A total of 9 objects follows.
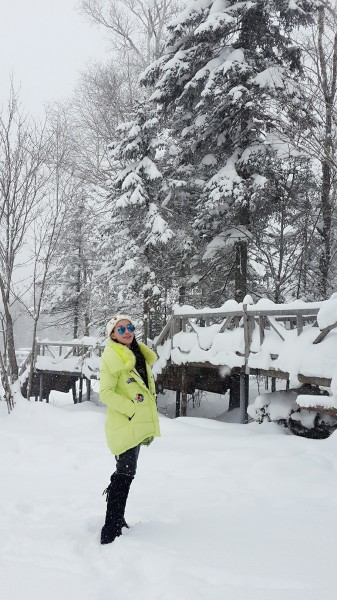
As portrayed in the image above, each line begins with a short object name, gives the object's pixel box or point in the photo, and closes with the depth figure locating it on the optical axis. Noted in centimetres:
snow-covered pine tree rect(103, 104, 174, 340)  1491
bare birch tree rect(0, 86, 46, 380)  1131
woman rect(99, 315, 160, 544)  365
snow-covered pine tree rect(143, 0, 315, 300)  1143
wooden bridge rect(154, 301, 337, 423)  766
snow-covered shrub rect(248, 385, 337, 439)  717
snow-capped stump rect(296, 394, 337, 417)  617
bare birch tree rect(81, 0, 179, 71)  2075
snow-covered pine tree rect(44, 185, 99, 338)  2669
